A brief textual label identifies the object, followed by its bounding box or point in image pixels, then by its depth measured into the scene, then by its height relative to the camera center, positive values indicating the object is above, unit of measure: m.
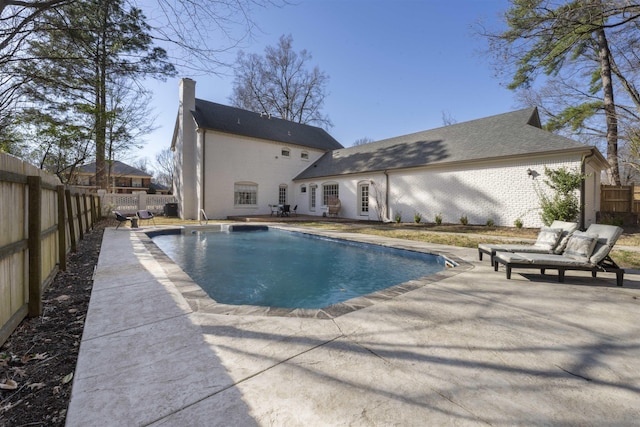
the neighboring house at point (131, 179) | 36.75 +4.18
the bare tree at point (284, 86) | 25.23 +11.69
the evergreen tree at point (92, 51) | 4.52 +3.08
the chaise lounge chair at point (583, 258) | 3.78 -0.72
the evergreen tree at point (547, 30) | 5.43 +3.91
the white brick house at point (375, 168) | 10.41 +1.97
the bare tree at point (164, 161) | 40.62 +6.91
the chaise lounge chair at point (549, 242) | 4.50 -0.58
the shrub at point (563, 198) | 8.90 +0.35
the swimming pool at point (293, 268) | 4.50 -1.34
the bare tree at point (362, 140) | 45.75 +11.60
